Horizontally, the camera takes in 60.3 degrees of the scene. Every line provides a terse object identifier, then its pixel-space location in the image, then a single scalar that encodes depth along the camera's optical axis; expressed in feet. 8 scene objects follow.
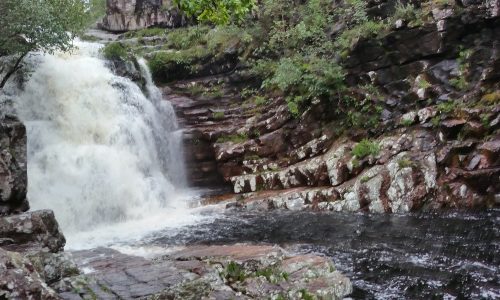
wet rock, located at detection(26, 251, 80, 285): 21.75
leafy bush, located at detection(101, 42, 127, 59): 79.61
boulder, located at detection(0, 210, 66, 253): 31.76
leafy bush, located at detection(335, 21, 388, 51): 66.80
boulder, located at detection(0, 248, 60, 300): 15.65
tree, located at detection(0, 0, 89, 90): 51.99
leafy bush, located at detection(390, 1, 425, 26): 64.95
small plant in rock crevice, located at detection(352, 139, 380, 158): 57.31
